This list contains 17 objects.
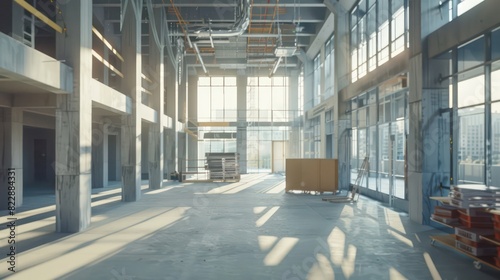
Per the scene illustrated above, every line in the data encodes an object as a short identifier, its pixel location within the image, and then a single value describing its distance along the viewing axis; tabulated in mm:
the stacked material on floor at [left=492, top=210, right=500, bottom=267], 5992
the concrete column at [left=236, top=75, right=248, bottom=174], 33281
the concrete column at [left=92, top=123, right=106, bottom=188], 20370
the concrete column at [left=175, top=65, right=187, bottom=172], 28891
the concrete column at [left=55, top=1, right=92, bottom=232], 9336
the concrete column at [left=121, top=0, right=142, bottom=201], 14828
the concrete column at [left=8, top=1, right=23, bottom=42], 12266
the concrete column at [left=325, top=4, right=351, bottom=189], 18969
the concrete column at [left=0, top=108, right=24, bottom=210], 13203
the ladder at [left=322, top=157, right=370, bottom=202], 14547
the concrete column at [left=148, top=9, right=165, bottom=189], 19375
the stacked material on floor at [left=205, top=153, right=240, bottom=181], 24547
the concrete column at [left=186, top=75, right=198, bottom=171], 33372
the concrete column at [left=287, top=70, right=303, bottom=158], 32188
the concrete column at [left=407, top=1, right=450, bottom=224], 10117
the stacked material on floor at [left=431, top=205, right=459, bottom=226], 7613
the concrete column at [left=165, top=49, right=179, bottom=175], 23719
